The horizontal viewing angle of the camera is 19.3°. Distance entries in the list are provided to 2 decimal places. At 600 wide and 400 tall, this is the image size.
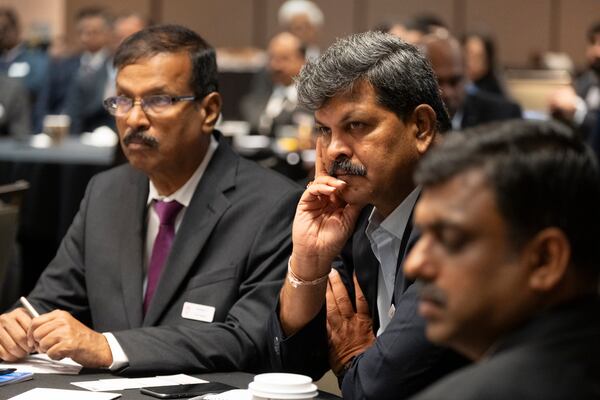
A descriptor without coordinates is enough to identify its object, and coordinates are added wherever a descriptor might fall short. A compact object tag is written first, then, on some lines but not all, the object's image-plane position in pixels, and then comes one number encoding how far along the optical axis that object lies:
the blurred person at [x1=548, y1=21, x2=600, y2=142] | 11.46
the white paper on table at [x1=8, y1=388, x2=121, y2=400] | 3.78
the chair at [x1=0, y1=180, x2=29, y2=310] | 5.02
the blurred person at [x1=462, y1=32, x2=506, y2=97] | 15.26
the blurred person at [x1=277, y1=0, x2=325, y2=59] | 17.70
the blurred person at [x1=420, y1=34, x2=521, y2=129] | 9.35
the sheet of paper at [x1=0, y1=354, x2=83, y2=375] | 4.29
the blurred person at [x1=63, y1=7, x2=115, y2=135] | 16.58
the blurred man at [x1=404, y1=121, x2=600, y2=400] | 2.34
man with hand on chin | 4.11
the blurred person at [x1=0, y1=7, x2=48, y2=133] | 17.83
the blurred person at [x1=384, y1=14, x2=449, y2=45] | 11.21
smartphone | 3.82
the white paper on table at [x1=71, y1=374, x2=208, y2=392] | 4.02
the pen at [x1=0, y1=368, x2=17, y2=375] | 4.21
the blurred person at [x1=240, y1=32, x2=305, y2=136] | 14.46
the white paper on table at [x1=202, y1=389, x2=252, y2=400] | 3.76
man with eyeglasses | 4.77
